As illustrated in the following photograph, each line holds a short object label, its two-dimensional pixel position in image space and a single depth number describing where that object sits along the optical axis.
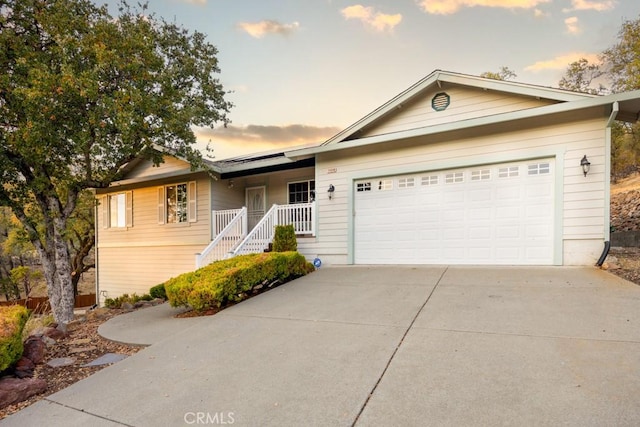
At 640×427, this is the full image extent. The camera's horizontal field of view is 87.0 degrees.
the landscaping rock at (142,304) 8.03
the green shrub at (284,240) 8.55
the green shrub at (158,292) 8.95
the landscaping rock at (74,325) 5.72
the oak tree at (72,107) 7.02
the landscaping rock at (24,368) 3.48
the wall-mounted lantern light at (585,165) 6.50
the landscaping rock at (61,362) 3.84
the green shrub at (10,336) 3.21
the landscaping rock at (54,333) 4.86
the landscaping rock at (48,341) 4.48
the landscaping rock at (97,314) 7.15
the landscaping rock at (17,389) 2.96
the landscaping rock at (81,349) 4.38
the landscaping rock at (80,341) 4.75
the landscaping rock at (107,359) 3.87
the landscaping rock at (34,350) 3.85
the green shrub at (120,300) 11.46
